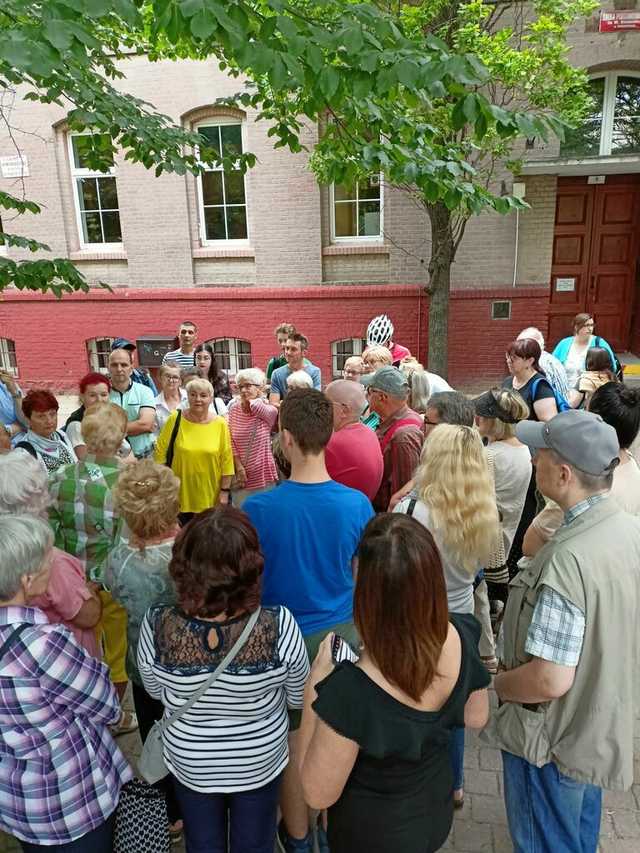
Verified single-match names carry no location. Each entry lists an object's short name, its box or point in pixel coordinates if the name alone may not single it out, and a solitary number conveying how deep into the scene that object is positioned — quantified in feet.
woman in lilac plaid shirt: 6.04
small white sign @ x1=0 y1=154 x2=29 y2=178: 38.70
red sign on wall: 29.99
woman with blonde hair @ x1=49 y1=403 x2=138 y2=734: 10.12
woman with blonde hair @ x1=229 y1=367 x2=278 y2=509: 16.01
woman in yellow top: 14.48
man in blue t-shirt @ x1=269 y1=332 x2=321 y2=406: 20.36
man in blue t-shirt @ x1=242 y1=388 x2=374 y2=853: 8.19
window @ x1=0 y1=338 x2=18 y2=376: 41.75
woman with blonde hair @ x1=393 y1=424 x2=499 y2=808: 8.27
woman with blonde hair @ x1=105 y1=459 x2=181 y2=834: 8.14
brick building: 33.35
